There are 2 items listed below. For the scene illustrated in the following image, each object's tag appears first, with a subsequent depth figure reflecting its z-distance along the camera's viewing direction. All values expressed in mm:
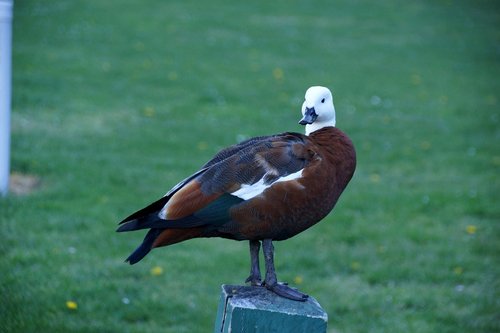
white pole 14195
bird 6402
